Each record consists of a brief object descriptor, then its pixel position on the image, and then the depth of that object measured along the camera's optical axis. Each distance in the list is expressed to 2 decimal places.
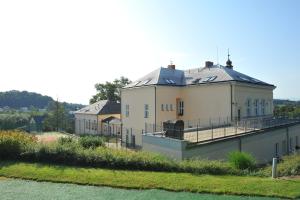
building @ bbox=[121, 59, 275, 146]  29.16
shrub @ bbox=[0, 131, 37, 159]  13.87
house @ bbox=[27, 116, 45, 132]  53.72
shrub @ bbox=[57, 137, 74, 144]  15.34
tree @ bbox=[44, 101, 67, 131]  75.12
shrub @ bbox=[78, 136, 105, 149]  16.77
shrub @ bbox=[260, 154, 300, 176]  11.21
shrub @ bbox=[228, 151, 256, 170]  13.13
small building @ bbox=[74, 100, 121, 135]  46.77
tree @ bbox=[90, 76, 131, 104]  72.00
